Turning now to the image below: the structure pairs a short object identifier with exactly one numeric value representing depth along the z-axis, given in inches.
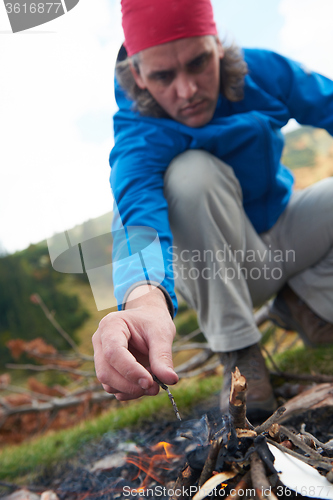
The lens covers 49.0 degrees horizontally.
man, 27.0
